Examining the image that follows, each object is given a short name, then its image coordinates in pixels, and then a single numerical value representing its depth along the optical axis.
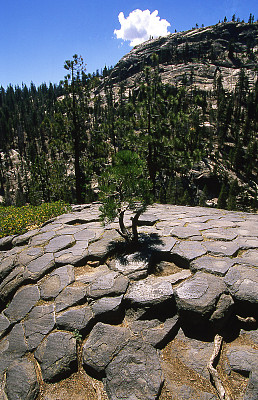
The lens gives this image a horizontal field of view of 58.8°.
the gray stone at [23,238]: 6.54
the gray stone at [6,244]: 6.75
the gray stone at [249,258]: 4.07
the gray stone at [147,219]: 6.60
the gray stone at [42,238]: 6.17
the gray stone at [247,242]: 4.70
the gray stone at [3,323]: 3.72
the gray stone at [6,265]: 5.26
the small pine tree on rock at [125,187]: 4.62
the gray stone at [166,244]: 4.74
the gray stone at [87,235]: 5.92
